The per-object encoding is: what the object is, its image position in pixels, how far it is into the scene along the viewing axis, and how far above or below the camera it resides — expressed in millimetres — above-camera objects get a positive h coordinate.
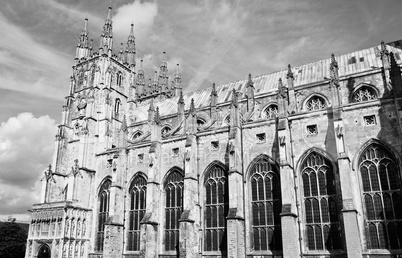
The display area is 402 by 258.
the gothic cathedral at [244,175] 24266 +5088
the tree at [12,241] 51469 +10
